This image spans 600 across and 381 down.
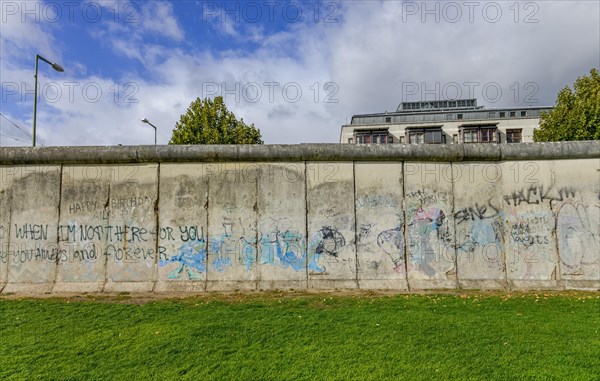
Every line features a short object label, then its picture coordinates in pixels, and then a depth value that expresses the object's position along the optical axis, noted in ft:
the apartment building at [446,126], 173.78
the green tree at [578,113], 73.87
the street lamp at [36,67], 44.06
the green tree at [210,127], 87.10
